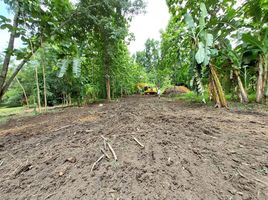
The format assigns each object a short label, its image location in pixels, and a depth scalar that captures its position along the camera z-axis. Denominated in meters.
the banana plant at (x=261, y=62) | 3.76
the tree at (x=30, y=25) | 3.79
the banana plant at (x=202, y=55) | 3.54
